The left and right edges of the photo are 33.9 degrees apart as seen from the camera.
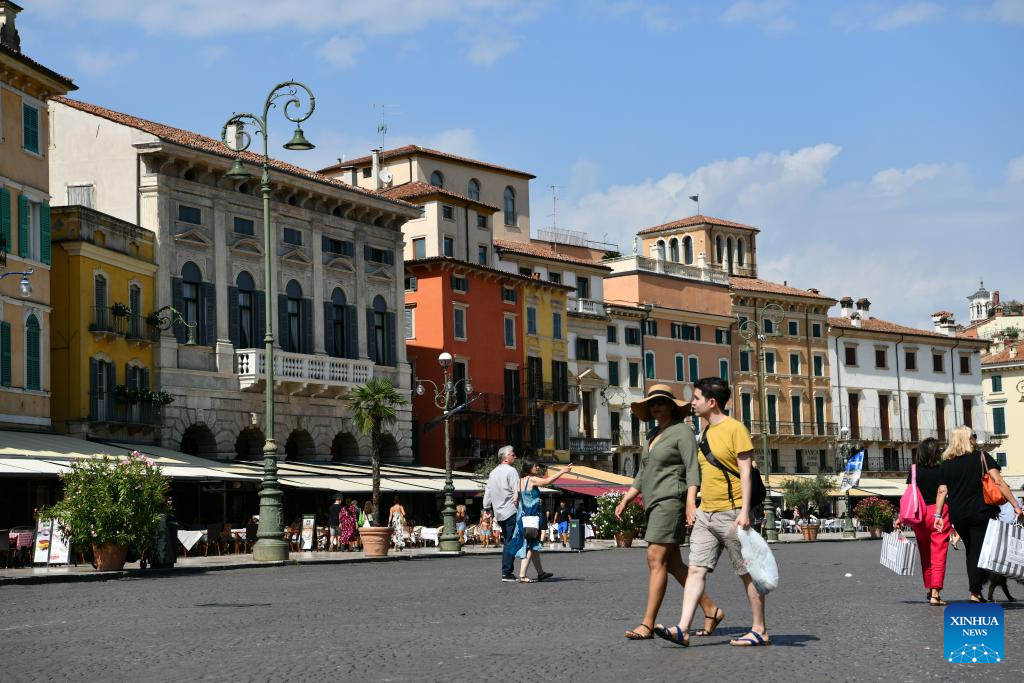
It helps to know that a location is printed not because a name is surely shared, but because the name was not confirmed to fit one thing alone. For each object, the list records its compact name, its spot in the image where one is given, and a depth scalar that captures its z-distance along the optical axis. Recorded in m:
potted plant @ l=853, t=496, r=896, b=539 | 56.50
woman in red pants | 15.17
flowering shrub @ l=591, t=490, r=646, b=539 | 42.22
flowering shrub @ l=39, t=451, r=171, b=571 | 25.48
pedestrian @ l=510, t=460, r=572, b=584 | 21.42
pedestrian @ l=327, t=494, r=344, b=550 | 42.90
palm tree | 51.91
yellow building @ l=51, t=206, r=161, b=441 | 41.94
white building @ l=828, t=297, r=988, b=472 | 88.12
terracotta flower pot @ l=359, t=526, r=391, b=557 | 35.34
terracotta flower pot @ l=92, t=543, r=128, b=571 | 25.72
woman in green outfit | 11.60
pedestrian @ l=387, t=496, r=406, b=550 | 41.31
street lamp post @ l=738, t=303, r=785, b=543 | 50.88
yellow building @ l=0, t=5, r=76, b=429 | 38.25
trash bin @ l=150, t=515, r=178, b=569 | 26.98
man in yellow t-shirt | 11.21
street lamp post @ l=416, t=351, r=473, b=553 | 39.50
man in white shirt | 21.20
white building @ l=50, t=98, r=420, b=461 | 46.16
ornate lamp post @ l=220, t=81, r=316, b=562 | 30.44
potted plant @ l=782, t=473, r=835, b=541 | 70.25
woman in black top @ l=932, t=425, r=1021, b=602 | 14.83
